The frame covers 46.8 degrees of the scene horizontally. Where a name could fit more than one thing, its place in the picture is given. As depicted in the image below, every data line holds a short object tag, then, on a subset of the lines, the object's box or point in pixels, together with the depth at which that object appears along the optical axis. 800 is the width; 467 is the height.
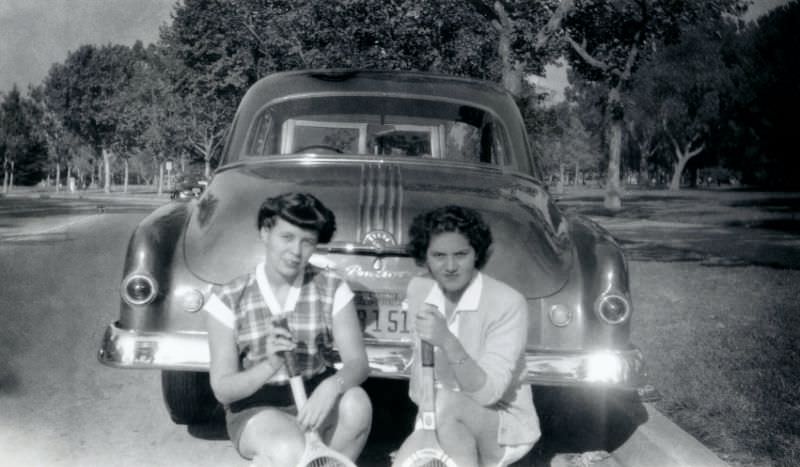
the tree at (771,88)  12.11
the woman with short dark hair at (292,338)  2.98
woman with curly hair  3.08
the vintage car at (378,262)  3.85
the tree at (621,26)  19.66
